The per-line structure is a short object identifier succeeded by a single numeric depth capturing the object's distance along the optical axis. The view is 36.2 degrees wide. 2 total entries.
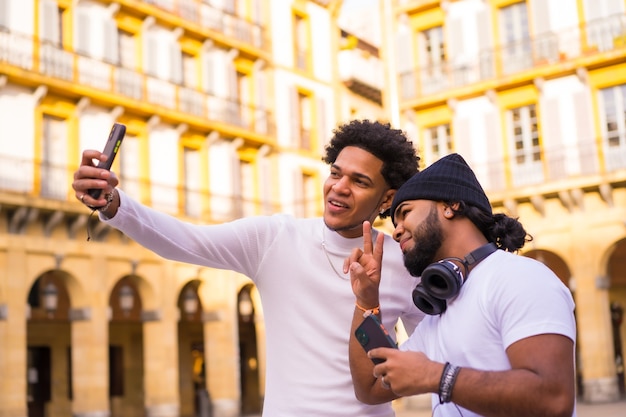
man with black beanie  2.21
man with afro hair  3.33
